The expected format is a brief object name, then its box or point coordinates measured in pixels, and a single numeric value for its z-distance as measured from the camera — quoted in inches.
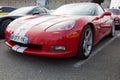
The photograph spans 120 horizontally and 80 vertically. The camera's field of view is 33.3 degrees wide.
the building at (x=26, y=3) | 1574.8
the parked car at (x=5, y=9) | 305.7
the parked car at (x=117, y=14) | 335.3
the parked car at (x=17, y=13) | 231.3
